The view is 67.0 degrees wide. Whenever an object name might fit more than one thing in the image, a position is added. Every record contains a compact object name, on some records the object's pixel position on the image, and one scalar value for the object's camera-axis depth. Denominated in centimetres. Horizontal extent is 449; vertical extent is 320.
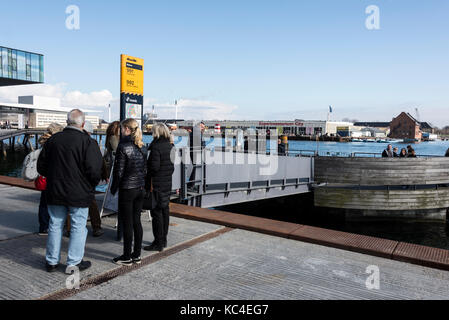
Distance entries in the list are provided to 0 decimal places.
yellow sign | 1117
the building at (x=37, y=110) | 11331
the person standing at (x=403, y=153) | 1720
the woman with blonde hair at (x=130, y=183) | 412
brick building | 16850
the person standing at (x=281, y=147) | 1627
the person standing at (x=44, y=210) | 517
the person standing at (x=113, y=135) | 570
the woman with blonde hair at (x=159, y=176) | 449
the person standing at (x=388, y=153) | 1752
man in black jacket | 377
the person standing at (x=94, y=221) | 547
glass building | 5770
